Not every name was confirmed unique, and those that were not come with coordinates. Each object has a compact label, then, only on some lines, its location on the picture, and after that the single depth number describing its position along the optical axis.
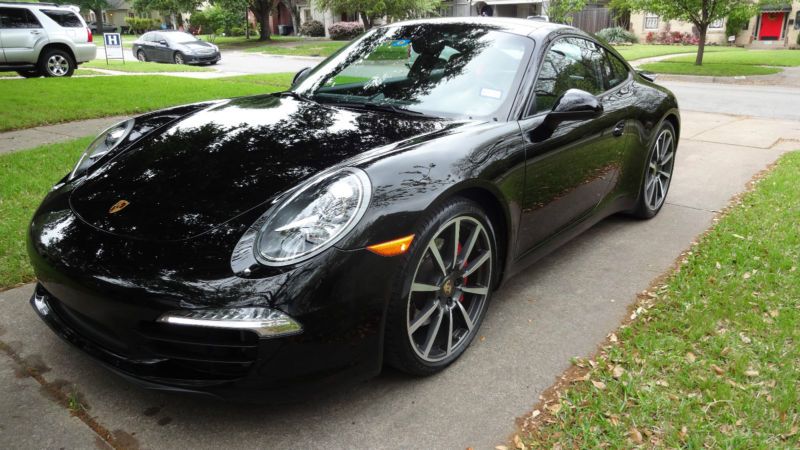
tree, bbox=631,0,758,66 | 18.47
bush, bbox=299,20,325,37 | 42.72
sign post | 21.56
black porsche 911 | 2.04
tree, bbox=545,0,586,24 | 24.25
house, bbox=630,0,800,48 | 33.97
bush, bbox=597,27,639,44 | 34.50
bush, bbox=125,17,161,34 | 58.09
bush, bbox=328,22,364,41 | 37.78
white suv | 13.42
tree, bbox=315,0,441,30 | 27.83
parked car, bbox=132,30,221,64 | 23.38
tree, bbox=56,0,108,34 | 54.72
